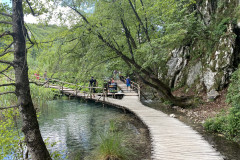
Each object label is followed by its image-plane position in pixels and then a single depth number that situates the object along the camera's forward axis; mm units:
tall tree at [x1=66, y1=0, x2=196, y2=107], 10234
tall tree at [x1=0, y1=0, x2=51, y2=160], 3898
